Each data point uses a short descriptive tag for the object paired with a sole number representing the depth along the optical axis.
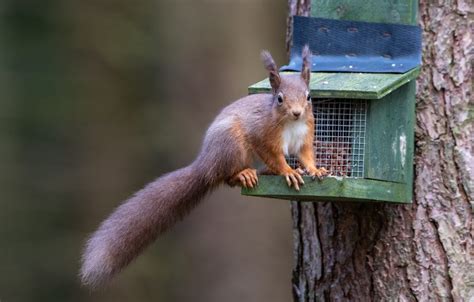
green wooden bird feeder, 7.19
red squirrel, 6.89
